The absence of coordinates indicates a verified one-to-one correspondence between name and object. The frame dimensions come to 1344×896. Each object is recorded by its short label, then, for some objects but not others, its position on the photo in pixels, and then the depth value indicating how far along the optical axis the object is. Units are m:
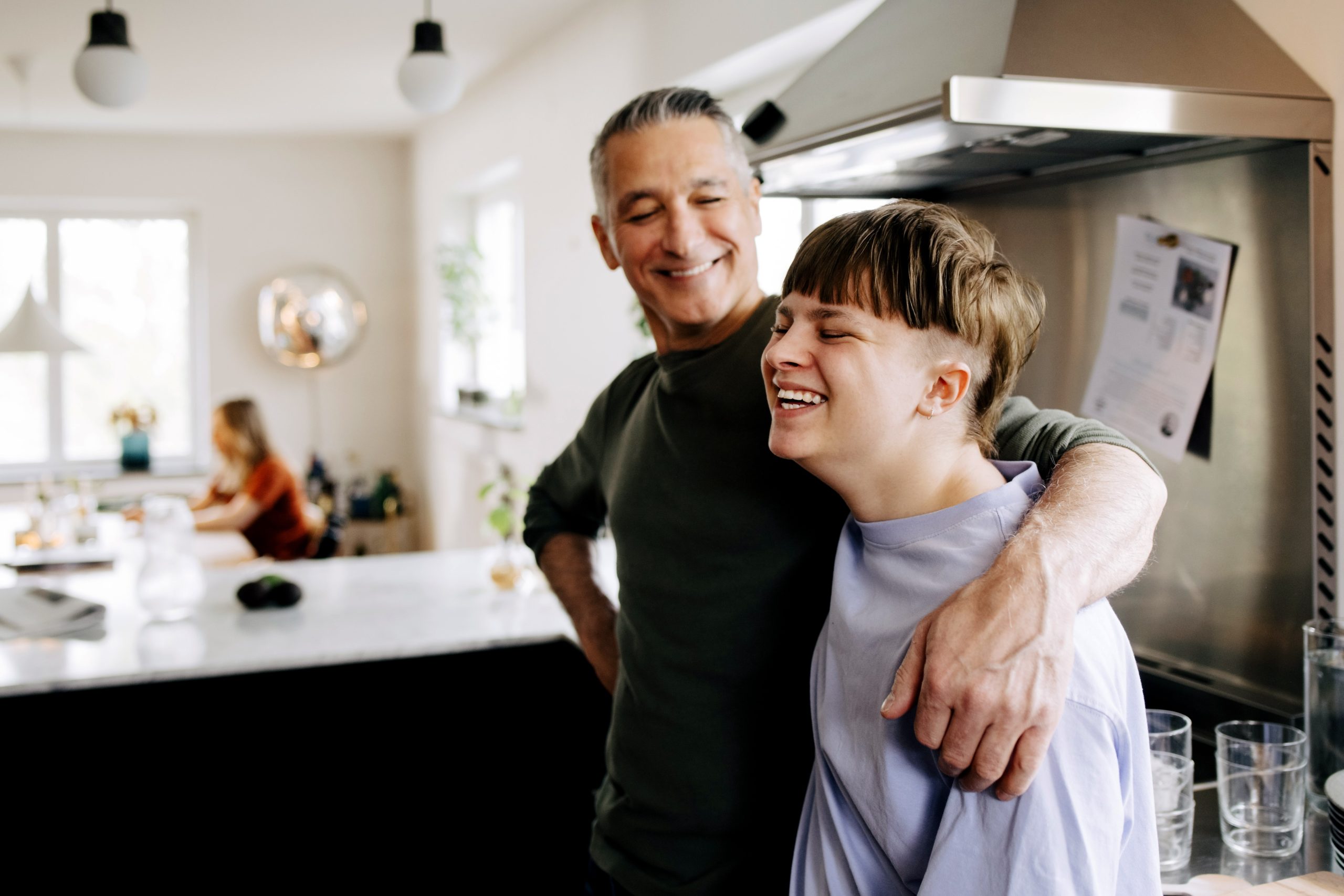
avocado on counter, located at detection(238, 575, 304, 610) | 2.55
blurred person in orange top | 4.84
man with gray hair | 1.13
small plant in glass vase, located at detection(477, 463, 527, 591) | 2.73
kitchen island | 2.25
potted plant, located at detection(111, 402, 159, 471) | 6.60
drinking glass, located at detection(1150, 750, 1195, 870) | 1.11
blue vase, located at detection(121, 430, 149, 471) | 6.59
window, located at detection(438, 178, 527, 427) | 5.57
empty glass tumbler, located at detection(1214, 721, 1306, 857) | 1.13
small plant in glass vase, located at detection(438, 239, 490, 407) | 5.79
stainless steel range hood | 1.15
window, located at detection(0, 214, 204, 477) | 6.53
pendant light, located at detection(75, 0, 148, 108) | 2.92
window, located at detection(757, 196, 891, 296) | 2.92
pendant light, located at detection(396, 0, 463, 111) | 2.97
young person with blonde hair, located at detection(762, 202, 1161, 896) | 0.80
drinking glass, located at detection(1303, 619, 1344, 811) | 1.17
